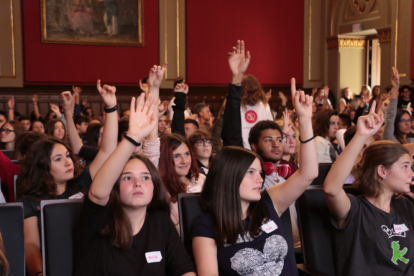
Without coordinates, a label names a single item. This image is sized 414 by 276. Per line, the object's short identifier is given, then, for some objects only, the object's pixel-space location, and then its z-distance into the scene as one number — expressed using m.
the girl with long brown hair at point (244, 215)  2.10
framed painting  10.70
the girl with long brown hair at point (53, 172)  2.53
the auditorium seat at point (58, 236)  2.08
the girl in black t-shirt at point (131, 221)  1.84
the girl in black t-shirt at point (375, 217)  2.28
